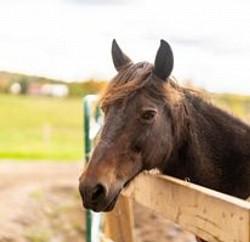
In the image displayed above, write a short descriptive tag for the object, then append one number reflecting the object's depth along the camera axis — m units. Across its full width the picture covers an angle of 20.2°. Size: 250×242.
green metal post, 4.80
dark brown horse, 2.83
